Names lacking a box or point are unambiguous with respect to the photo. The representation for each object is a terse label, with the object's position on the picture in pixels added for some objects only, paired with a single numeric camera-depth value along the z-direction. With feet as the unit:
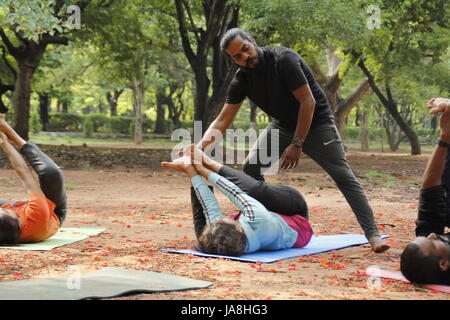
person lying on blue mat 17.15
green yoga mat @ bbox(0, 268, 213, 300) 12.02
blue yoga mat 17.07
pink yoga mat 13.55
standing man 17.67
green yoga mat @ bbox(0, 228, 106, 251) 18.37
